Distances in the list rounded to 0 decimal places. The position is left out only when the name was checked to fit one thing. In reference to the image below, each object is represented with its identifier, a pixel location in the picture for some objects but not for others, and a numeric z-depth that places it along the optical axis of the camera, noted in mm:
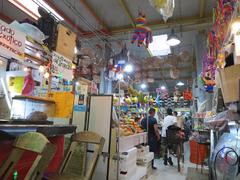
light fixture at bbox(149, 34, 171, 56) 7548
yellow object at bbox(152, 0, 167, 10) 2705
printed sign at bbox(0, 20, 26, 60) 2268
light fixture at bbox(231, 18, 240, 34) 1811
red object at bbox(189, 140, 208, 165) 4930
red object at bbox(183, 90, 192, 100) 10541
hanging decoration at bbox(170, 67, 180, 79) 9242
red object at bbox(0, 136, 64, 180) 2149
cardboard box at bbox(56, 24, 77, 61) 2895
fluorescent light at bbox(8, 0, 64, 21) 3995
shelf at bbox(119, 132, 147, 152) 3817
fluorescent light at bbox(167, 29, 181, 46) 5325
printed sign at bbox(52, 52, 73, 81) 2822
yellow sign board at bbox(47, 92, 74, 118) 3216
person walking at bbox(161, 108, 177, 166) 6156
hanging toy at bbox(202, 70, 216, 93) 4097
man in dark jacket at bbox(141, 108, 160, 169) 6470
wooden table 1874
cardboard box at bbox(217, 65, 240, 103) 1753
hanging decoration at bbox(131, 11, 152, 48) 4449
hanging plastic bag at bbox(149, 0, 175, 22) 2720
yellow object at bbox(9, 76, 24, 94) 4091
